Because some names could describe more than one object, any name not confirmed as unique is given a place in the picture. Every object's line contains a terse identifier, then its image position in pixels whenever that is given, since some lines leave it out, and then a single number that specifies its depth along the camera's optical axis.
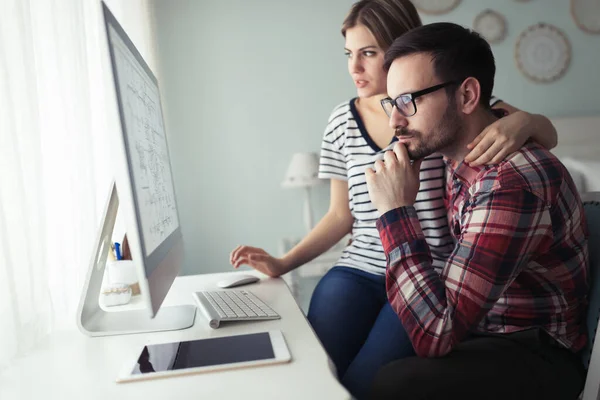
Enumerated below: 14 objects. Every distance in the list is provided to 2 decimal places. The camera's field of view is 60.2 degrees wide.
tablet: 0.72
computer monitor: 0.75
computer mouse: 1.25
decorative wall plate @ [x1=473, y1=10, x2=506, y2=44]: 3.38
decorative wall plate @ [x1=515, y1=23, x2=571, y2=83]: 3.41
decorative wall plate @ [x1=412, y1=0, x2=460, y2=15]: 3.33
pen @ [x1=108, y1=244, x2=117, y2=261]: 1.23
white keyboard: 0.93
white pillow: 2.29
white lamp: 3.01
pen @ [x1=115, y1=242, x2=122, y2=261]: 1.23
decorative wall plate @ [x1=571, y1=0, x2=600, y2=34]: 3.43
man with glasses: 0.90
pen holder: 1.17
